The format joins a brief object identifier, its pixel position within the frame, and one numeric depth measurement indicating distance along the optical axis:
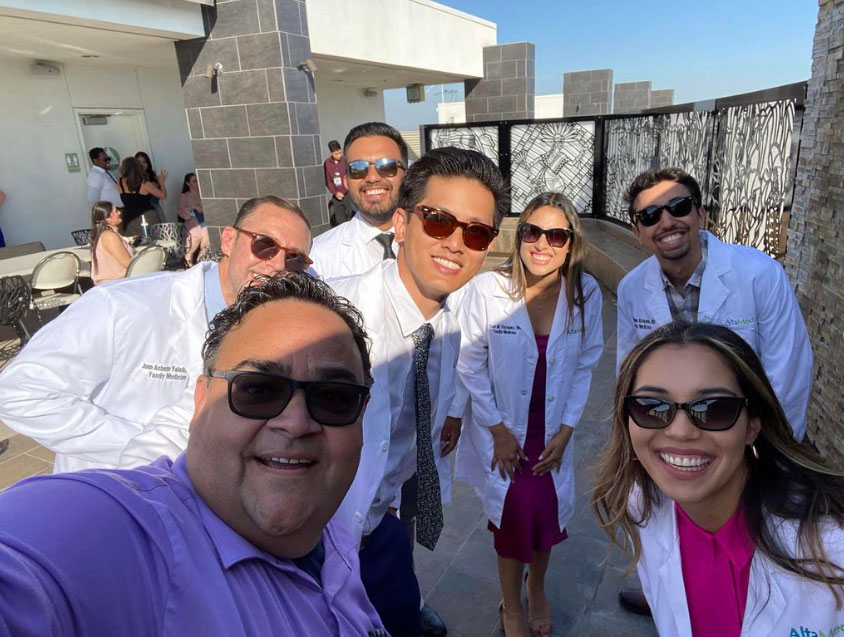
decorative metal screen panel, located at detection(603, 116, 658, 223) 8.48
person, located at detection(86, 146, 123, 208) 9.10
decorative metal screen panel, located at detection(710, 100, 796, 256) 4.86
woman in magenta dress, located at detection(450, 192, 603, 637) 2.63
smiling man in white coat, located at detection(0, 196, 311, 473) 1.79
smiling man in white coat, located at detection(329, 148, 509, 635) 1.91
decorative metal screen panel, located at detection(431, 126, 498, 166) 10.53
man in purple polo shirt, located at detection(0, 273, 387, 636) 0.77
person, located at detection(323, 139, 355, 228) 11.90
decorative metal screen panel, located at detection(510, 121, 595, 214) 9.93
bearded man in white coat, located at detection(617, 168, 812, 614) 2.51
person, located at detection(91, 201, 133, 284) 5.96
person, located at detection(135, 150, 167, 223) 10.15
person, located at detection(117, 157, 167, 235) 9.55
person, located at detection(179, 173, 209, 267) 10.71
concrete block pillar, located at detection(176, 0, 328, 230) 6.55
